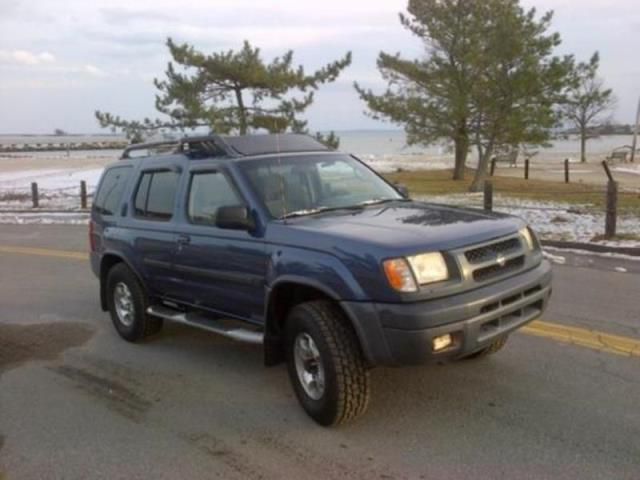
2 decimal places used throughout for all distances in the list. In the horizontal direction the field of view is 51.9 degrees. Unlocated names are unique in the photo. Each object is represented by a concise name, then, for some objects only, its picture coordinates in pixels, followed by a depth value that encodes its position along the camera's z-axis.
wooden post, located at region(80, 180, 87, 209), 19.98
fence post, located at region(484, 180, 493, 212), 12.88
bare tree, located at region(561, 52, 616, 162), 22.33
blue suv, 3.79
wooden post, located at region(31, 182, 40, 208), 20.77
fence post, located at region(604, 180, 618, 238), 10.66
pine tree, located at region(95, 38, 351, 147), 23.91
